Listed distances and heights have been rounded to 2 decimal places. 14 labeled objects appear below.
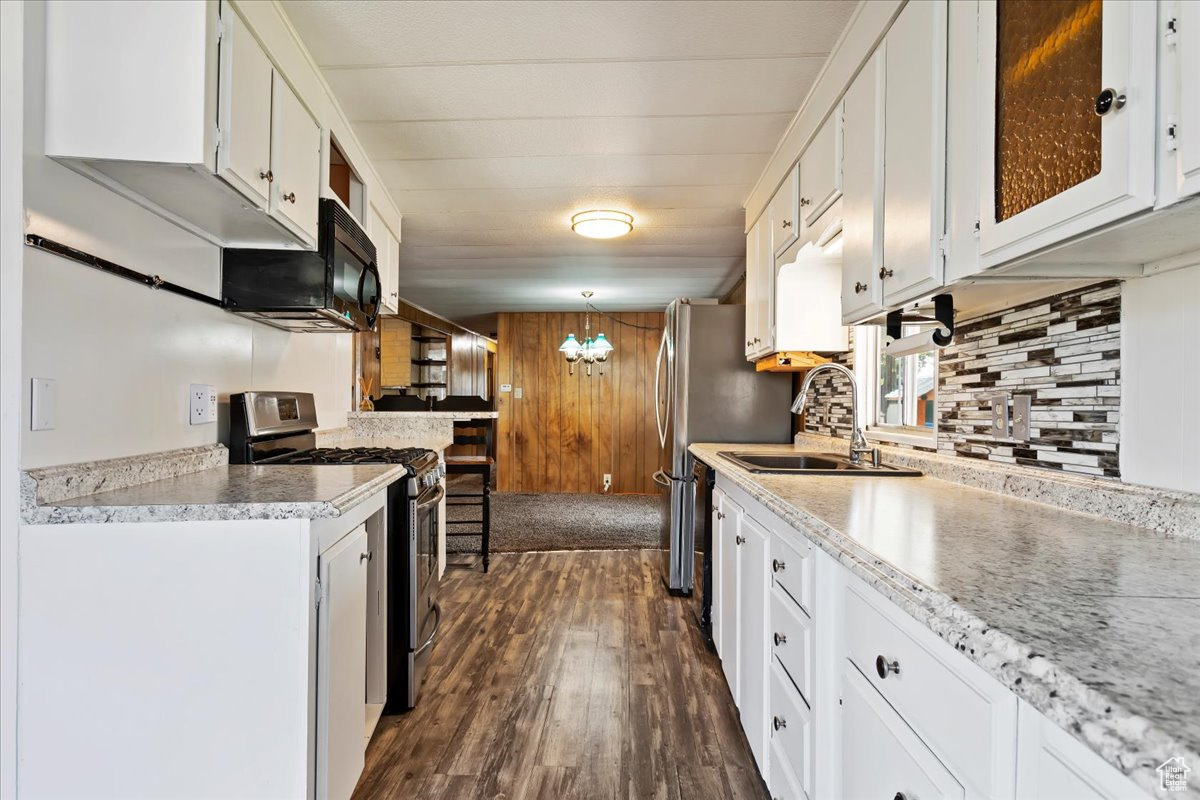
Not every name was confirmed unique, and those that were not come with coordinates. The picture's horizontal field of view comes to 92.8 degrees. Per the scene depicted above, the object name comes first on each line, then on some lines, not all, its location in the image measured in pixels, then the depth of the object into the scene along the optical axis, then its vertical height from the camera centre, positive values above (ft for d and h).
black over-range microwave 6.55 +1.36
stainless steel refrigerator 11.15 +0.05
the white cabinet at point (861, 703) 1.99 -1.51
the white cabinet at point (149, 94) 4.16 +2.24
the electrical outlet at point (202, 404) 5.91 -0.09
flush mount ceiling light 10.94 +3.46
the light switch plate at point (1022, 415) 4.78 -0.08
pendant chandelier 19.40 +1.75
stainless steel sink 6.29 -0.80
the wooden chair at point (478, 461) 12.46 -1.39
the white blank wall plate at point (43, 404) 4.00 -0.08
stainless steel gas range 6.55 -1.42
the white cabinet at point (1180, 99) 2.36 +1.31
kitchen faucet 7.26 -0.42
